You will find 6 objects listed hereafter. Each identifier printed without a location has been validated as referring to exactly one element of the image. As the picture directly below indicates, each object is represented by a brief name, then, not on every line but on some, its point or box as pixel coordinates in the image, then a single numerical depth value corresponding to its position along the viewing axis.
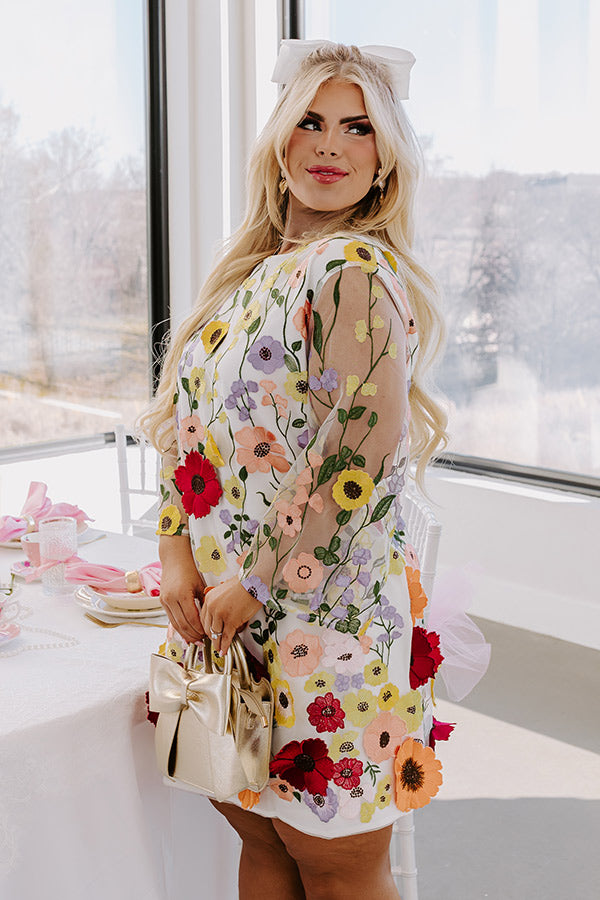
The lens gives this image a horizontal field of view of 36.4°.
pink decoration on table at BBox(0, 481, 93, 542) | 1.95
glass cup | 1.63
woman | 1.12
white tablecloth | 1.14
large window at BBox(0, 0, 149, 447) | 3.77
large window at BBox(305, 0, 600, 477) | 3.40
